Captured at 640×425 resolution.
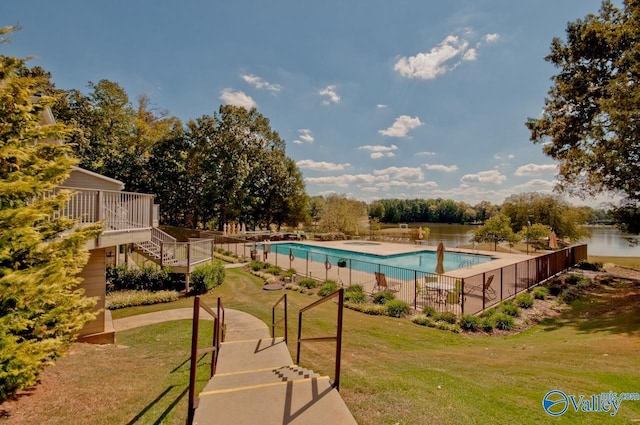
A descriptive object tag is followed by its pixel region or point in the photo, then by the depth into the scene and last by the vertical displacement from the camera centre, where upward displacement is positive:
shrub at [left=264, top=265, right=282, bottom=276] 14.82 -3.02
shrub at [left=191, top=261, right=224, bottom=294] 11.67 -2.77
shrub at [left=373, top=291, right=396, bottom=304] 10.09 -2.96
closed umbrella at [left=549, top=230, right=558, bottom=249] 18.72 -1.46
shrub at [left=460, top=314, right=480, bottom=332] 8.00 -3.03
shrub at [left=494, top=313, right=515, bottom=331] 8.12 -3.05
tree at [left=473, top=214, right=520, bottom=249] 26.26 -1.36
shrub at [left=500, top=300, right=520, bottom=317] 9.05 -2.97
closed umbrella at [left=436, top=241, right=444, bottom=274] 11.00 -1.73
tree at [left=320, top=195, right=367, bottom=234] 35.59 -0.29
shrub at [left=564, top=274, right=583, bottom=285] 12.66 -2.74
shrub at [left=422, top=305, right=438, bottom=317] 8.77 -2.99
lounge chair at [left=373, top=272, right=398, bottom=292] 11.25 -2.68
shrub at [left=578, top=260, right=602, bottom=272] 15.62 -2.61
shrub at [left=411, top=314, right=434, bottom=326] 8.23 -3.09
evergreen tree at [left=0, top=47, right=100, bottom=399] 3.20 -0.51
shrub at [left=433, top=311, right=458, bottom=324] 8.32 -3.01
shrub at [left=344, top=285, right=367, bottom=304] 10.27 -2.99
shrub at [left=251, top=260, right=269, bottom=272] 15.62 -2.93
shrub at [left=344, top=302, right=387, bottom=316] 9.18 -3.12
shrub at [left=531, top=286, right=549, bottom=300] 10.80 -2.91
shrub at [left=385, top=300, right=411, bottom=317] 9.03 -3.02
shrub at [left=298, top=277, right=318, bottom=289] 12.27 -3.05
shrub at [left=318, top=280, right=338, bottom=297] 11.12 -2.96
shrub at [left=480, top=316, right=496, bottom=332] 8.00 -3.05
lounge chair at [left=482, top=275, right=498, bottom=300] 10.29 -2.94
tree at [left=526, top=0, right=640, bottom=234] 9.59 +4.71
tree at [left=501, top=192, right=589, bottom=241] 30.69 +0.53
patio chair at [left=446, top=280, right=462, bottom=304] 9.56 -2.73
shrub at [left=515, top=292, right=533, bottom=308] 9.86 -2.94
